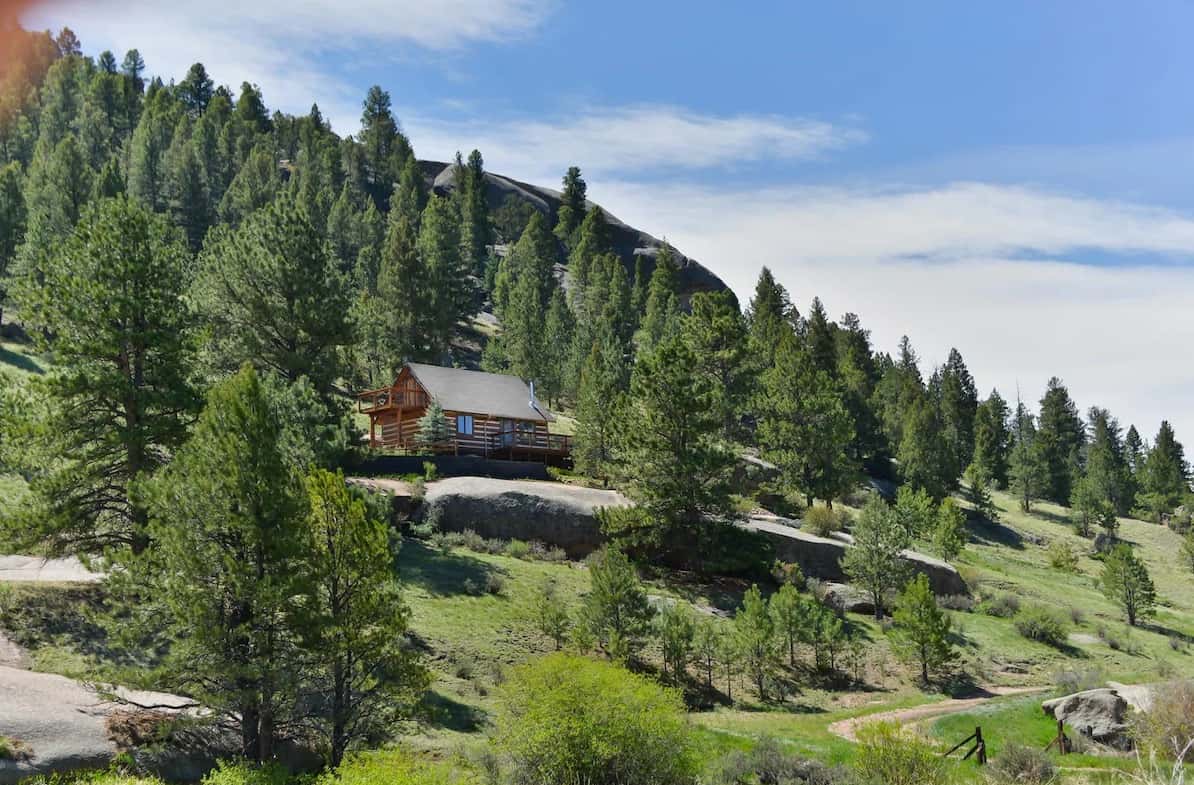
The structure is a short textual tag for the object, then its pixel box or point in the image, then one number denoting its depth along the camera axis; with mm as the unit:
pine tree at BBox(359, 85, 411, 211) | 137875
